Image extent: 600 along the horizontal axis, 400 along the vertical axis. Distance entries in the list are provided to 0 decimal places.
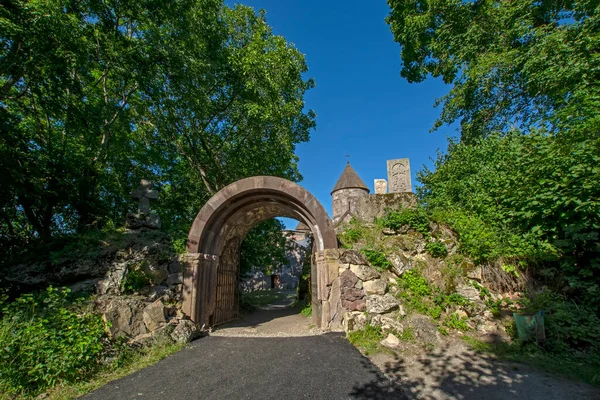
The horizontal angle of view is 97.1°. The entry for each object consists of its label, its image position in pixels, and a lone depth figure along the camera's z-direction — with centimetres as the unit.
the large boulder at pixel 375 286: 616
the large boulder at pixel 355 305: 611
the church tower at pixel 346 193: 2531
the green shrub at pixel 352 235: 721
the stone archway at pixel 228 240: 665
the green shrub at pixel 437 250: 646
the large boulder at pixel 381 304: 577
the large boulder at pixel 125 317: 477
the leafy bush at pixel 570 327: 406
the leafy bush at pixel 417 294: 566
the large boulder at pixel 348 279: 628
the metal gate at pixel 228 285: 795
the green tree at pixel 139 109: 605
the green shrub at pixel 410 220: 700
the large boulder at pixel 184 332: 562
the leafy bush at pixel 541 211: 458
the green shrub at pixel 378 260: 648
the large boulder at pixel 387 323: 534
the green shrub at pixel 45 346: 349
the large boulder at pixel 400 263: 645
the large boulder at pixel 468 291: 554
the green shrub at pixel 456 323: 517
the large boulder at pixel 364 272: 634
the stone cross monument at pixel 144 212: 745
